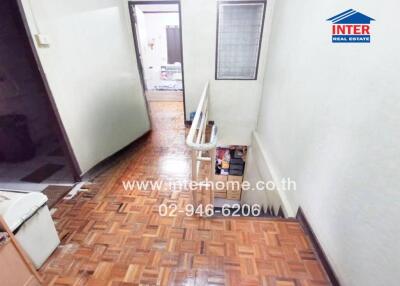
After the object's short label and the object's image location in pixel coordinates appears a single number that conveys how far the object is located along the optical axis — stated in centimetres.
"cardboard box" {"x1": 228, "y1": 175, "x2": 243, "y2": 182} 492
